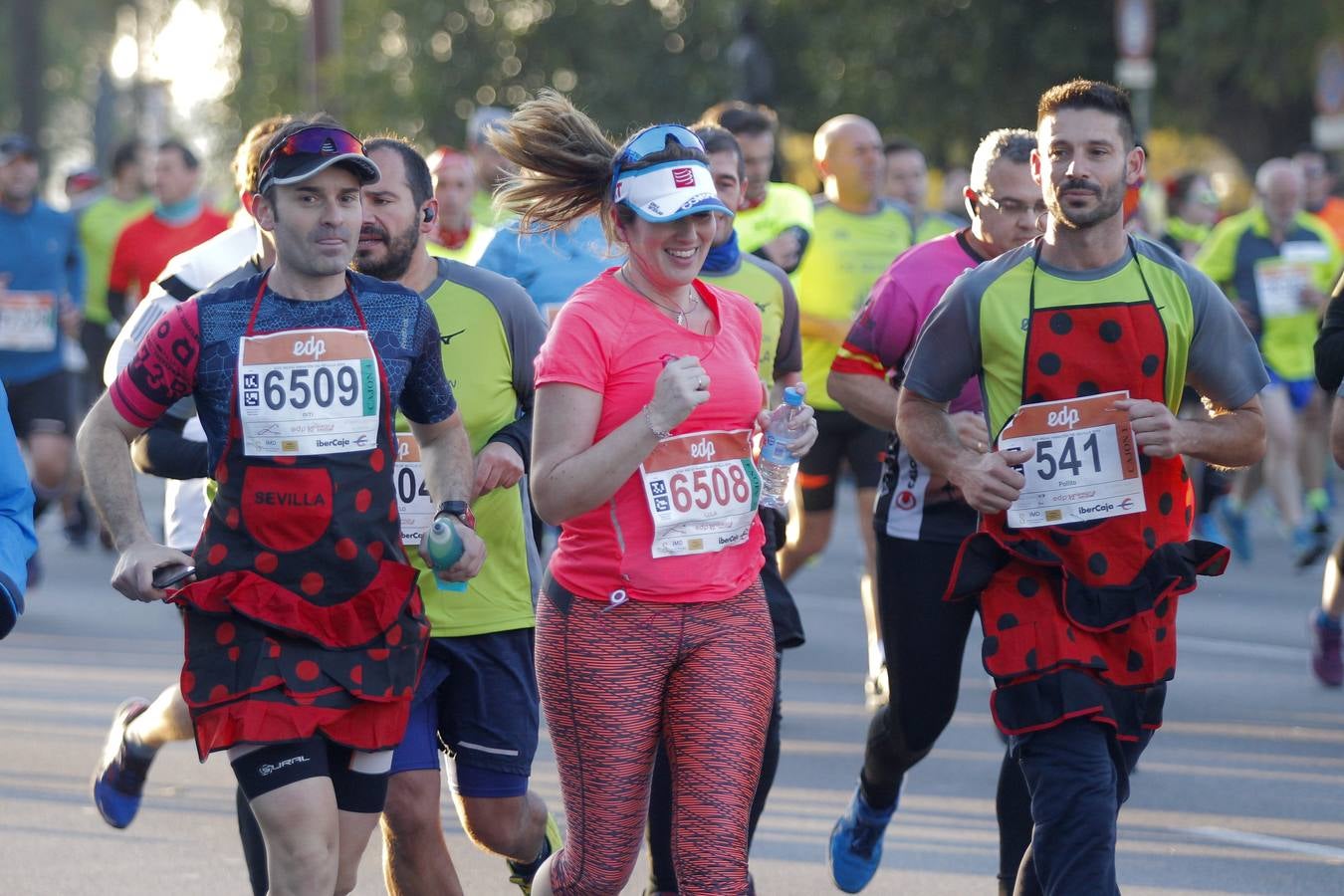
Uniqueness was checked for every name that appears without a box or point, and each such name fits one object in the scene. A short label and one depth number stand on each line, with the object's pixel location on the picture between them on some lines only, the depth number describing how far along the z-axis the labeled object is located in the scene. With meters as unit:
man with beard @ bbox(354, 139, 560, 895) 10.30
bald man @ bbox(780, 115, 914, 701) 18.52
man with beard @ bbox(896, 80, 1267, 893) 9.70
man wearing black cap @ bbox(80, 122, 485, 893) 9.08
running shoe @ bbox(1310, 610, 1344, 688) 18.22
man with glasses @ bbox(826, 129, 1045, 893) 11.77
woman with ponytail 9.17
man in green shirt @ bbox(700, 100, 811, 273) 16.53
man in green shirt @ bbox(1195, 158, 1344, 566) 27.80
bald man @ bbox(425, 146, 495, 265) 17.05
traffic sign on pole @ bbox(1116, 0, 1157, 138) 39.16
